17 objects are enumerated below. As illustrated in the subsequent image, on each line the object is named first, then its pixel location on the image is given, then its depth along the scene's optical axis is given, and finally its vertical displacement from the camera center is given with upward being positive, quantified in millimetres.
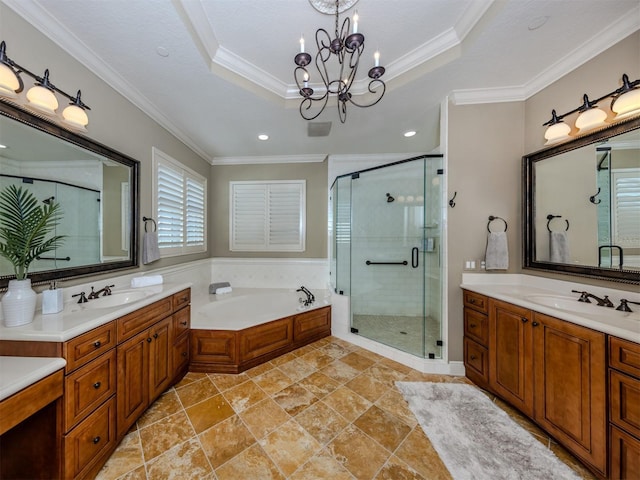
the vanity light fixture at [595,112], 1408 +879
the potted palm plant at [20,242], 1154 -11
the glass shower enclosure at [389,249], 2582 -134
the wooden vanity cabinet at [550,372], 1236 -868
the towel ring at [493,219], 2154 +194
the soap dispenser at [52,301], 1317 -357
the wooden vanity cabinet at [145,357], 1439 -849
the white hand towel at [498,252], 2088 -114
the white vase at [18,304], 1133 -324
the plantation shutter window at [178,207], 2580 +431
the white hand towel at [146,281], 2035 -374
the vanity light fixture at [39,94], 1147 +833
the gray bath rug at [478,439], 1302 -1314
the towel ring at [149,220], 2332 +199
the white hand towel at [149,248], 2275 -82
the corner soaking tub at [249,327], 2227 -950
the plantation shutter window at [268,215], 3742 +408
